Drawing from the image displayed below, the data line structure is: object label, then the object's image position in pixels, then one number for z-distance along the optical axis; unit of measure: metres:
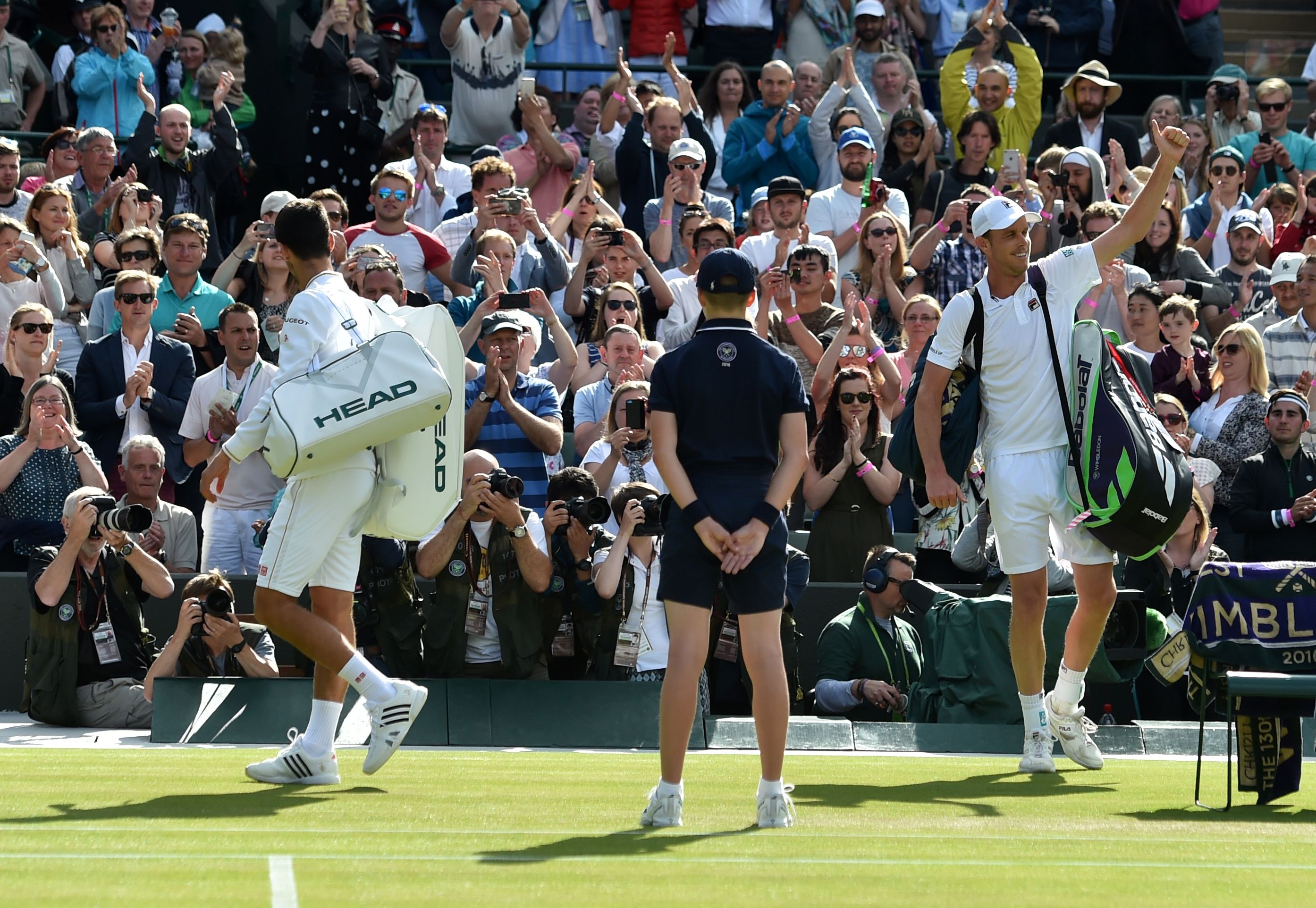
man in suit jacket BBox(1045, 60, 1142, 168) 30.64
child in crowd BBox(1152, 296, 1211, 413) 24.36
